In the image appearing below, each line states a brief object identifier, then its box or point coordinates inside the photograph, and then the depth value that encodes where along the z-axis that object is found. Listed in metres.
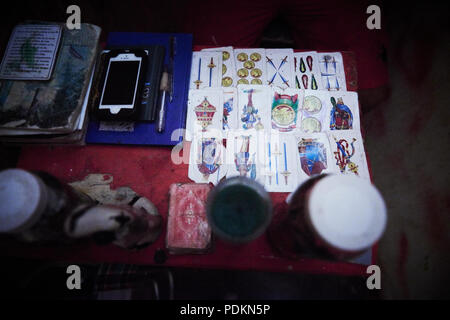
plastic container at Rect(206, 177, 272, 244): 0.34
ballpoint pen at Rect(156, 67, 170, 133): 0.49
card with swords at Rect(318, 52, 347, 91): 0.53
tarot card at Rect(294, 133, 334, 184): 0.48
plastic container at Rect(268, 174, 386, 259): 0.31
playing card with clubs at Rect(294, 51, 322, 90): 0.53
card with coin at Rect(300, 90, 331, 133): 0.50
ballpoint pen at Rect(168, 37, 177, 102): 0.51
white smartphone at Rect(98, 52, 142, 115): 0.47
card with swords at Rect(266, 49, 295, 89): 0.53
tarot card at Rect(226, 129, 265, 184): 0.47
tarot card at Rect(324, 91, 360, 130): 0.50
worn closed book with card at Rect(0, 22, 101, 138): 0.45
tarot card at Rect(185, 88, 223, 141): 0.50
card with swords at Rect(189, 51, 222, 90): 0.53
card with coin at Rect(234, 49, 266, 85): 0.53
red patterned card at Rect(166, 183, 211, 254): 0.42
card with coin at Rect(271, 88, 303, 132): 0.50
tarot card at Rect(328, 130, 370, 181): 0.48
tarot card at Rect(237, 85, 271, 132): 0.50
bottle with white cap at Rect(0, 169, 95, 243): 0.32
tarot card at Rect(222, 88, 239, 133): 0.50
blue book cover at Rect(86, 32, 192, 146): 0.49
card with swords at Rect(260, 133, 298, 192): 0.47
